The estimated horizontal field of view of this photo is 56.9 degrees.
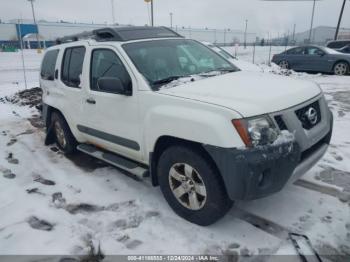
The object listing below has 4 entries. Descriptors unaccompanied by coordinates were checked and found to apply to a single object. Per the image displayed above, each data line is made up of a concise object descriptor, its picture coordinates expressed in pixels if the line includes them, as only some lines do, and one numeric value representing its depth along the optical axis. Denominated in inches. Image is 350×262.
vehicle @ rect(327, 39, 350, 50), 613.7
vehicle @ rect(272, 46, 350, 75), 549.0
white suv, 106.4
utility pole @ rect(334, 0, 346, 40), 1104.7
